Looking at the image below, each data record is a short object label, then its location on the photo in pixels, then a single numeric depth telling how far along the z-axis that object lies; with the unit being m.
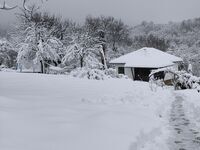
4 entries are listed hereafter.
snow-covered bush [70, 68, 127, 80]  25.63
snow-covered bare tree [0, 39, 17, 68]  57.08
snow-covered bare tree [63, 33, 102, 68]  48.56
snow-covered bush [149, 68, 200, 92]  27.21
